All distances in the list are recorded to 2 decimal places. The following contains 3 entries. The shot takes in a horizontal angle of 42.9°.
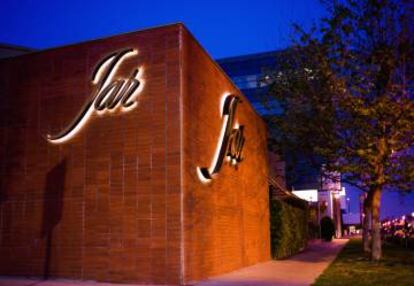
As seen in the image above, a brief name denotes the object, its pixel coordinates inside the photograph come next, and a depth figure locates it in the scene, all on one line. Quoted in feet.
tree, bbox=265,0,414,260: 65.72
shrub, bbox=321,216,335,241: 171.83
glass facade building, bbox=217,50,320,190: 270.55
